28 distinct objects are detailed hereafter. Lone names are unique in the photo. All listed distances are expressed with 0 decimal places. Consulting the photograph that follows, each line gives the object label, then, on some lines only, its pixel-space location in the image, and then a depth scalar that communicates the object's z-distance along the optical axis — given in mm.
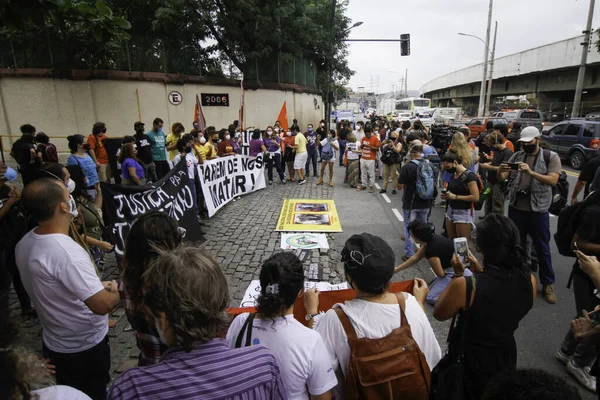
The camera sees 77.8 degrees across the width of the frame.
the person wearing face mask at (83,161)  6258
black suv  14145
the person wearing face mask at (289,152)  12195
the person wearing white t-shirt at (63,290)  2172
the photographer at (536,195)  4672
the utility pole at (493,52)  33062
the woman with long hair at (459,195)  5133
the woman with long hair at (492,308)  2146
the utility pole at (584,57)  20156
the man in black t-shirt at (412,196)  5680
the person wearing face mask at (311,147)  13156
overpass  29578
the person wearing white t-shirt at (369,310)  1905
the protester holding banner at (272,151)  11898
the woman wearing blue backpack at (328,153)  11742
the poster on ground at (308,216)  7537
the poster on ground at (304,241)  6457
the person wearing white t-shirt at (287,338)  1690
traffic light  20750
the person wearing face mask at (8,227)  3773
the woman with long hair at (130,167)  6426
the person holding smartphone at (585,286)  3186
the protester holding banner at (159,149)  9281
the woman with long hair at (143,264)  1909
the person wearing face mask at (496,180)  6758
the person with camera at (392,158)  10391
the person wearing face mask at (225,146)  10036
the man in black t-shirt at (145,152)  8594
